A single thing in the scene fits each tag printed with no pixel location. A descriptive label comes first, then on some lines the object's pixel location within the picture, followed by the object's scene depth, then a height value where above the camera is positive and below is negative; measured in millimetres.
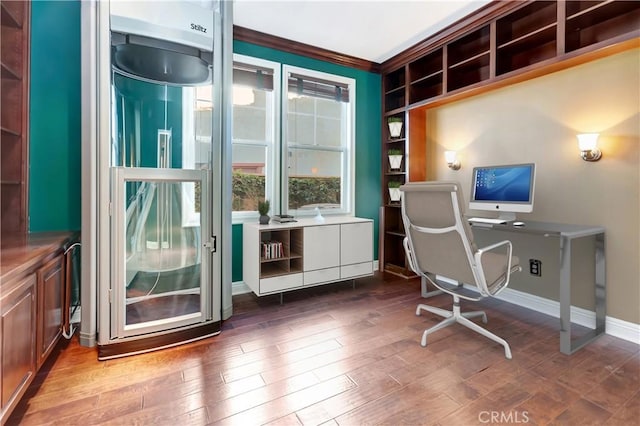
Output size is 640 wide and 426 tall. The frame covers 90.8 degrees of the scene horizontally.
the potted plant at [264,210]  3138 -17
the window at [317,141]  3621 +819
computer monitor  2602 +186
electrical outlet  2865 -524
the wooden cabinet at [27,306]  1326 -504
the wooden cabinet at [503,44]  2350 +1494
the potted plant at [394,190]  3920 +240
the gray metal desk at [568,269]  2109 -421
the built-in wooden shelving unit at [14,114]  2158 +650
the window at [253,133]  3330 +818
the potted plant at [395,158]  3955 +642
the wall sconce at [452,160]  3507 +555
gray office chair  2018 -260
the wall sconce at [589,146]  2363 +484
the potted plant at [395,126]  3945 +1041
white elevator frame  1993 +222
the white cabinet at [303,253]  2990 -452
